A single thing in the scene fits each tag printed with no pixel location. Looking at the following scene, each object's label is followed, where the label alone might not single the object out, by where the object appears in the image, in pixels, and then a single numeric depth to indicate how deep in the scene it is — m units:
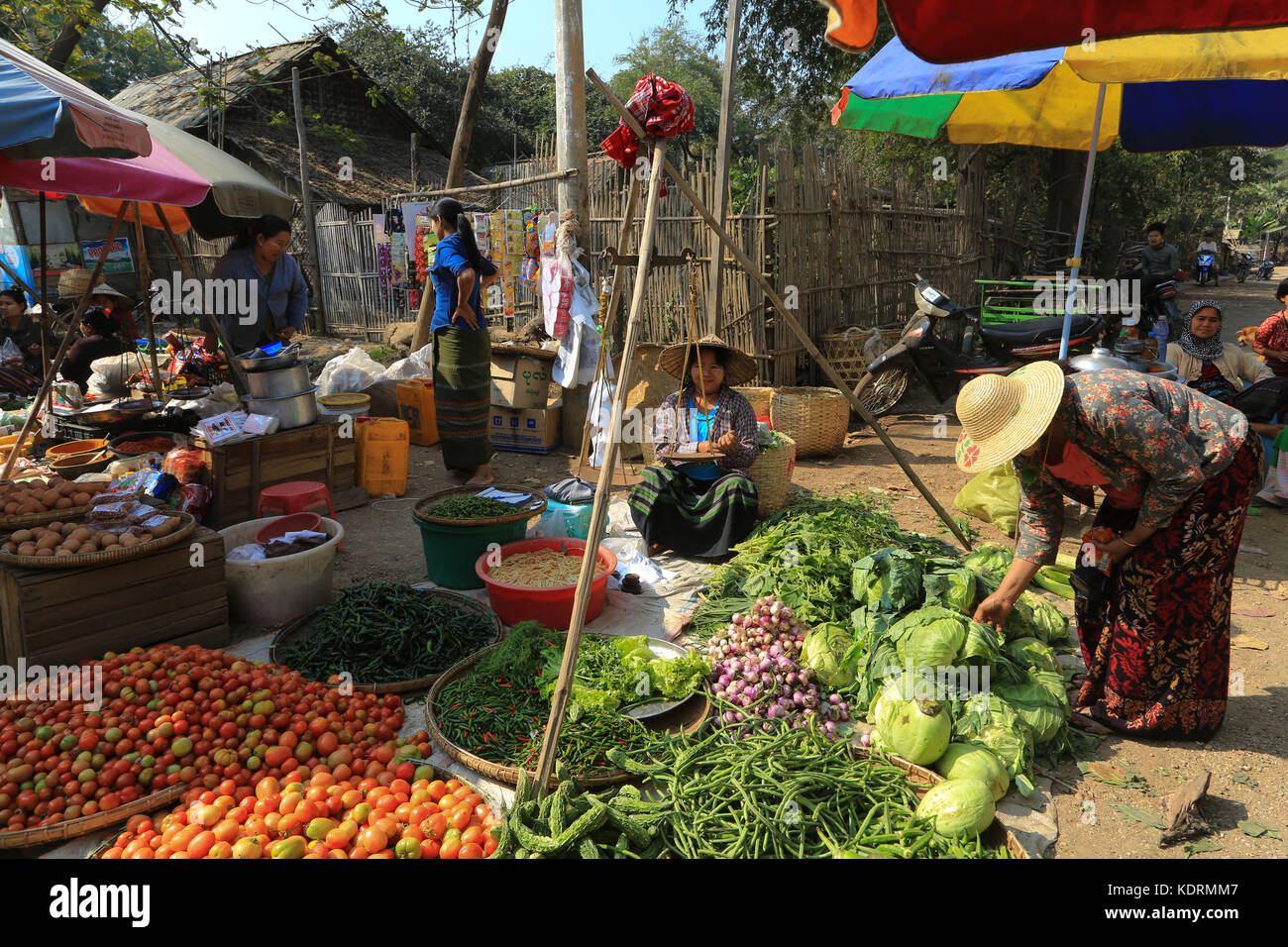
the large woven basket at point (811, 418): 6.77
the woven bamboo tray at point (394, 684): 3.28
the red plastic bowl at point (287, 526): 4.38
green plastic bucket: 4.32
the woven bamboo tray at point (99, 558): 3.20
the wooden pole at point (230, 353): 6.01
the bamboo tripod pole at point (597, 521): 2.56
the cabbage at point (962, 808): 2.37
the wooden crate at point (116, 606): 3.22
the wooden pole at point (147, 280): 5.83
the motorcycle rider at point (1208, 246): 17.78
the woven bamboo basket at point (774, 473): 5.17
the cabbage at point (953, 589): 3.34
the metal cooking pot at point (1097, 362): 4.62
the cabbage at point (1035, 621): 3.48
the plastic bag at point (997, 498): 5.18
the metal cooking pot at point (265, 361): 5.23
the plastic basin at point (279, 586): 3.89
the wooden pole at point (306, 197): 12.34
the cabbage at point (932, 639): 2.96
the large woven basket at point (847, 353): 8.66
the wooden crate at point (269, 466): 4.95
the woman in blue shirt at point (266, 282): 6.00
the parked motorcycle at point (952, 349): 7.25
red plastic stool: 4.75
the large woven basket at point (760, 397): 6.91
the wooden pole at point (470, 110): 8.01
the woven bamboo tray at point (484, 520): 4.26
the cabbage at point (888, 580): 3.39
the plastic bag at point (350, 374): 7.18
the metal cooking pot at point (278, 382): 5.29
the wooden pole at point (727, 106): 3.99
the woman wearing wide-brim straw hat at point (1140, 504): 2.67
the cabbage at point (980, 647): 2.99
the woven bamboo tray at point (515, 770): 2.67
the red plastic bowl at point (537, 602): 3.75
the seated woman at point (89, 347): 7.40
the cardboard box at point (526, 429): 7.19
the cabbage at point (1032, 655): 3.23
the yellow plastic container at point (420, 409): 7.34
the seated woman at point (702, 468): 4.71
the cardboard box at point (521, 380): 7.11
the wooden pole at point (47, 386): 4.71
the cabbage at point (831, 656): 3.21
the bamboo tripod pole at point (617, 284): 4.70
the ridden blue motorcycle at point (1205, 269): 22.42
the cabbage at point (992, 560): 3.93
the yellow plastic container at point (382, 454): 5.98
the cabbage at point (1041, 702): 2.92
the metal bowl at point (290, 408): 5.29
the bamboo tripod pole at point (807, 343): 3.72
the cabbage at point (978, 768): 2.59
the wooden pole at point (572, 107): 6.39
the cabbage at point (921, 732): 2.72
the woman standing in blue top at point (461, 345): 5.62
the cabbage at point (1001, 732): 2.76
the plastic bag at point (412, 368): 7.55
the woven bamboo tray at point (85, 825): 2.42
